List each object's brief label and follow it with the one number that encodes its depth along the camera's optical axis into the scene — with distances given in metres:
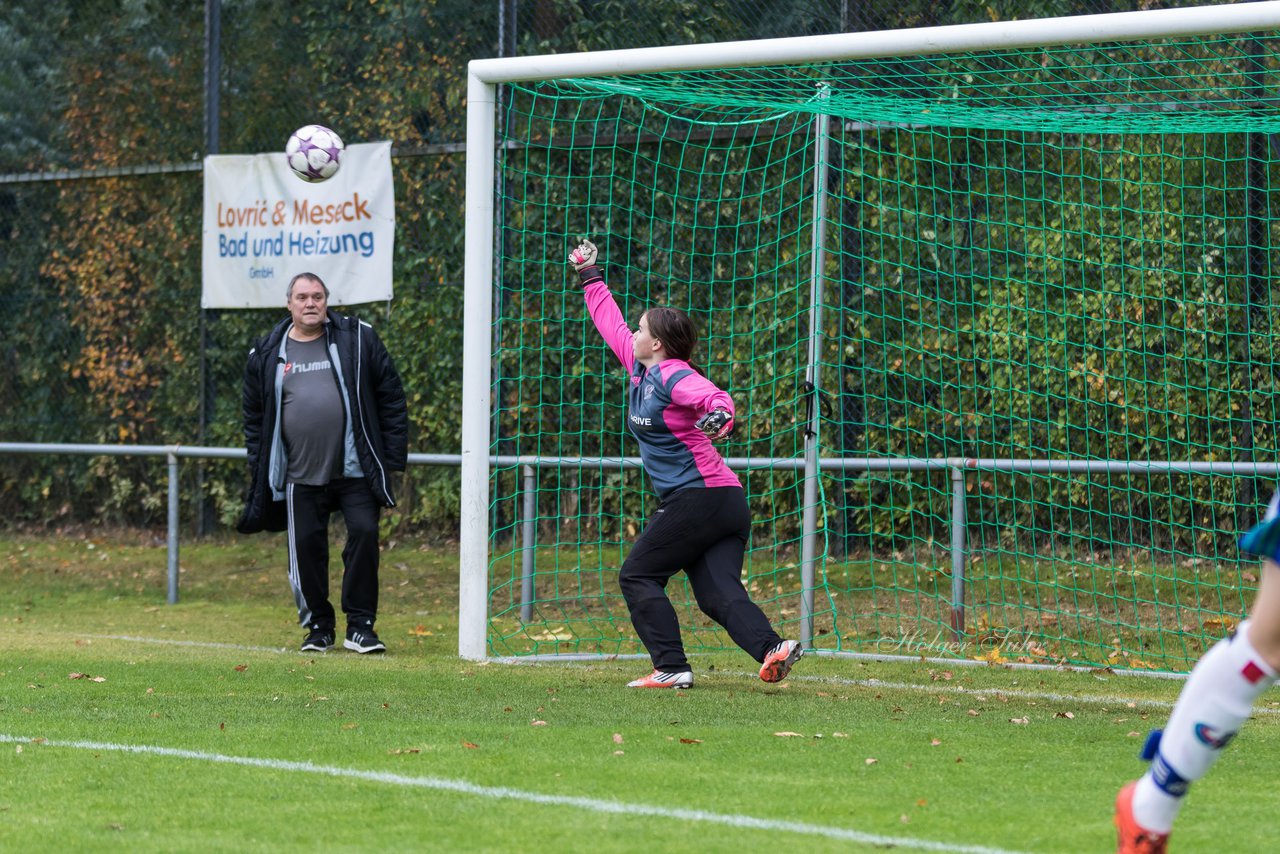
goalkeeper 14.29
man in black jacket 17.06
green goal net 17.91
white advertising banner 24.80
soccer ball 20.23
